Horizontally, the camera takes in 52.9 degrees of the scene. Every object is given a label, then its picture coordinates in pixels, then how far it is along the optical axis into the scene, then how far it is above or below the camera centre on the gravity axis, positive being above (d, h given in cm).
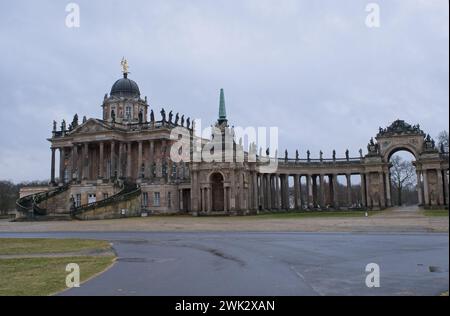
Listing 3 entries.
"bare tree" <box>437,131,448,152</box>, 9580 +1249
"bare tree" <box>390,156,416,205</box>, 12462 +735
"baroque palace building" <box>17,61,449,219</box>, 7288 +592
